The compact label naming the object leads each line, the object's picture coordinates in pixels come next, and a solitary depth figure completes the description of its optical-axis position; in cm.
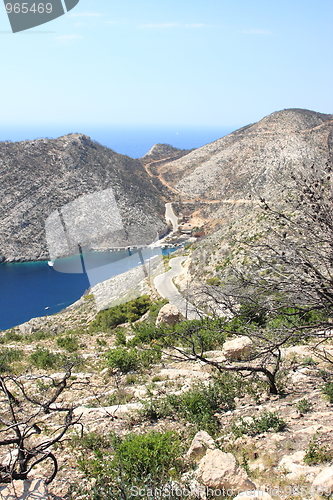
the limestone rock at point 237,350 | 698
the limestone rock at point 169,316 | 1287
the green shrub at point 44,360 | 836
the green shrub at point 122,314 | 1803
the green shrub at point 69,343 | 1060
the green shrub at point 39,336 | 1401
